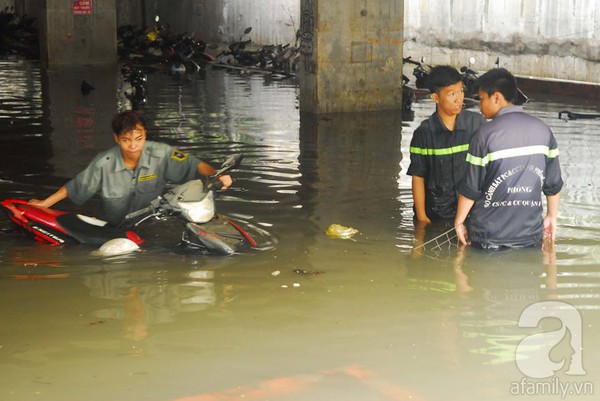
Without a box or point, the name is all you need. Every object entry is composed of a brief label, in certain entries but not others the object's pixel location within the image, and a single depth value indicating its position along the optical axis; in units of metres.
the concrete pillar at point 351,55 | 16.28
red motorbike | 6.46
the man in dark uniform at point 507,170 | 6.15
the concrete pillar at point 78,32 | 26.88
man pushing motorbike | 7.07
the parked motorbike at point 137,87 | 17.58
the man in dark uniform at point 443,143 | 6.97
